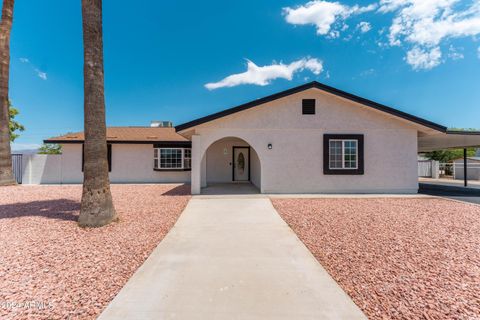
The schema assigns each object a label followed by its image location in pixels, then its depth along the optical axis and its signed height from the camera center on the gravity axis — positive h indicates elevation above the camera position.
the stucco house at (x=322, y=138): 9.66 +1.04
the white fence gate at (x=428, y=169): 21.11 -0.88
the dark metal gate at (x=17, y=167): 13.68 -0.34
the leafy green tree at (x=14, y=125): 21.56 +3.72
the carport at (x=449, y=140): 9.92 +1.12
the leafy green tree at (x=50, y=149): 34.05 +2.07
